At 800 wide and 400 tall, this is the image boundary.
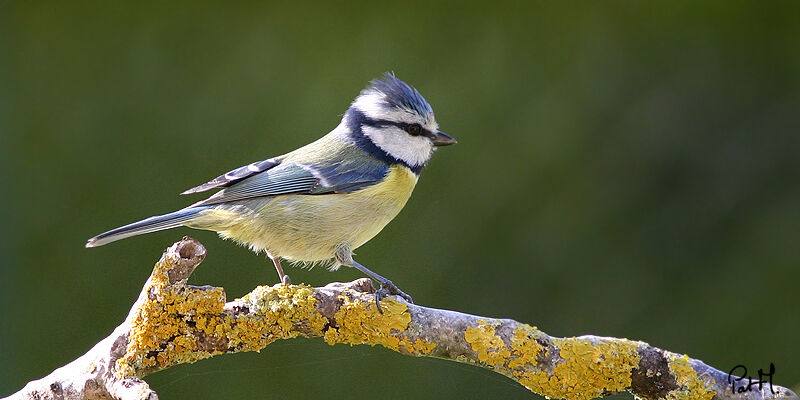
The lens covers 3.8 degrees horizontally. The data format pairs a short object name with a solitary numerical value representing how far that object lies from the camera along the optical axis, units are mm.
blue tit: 3474
